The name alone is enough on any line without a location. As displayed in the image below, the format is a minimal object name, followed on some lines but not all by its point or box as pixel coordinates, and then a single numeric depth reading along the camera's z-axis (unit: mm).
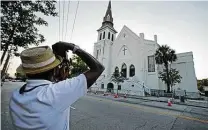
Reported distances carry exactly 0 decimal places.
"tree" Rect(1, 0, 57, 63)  2587
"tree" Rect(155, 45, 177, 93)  30125
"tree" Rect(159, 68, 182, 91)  28461
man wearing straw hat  971
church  31922
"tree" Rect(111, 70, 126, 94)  32844
